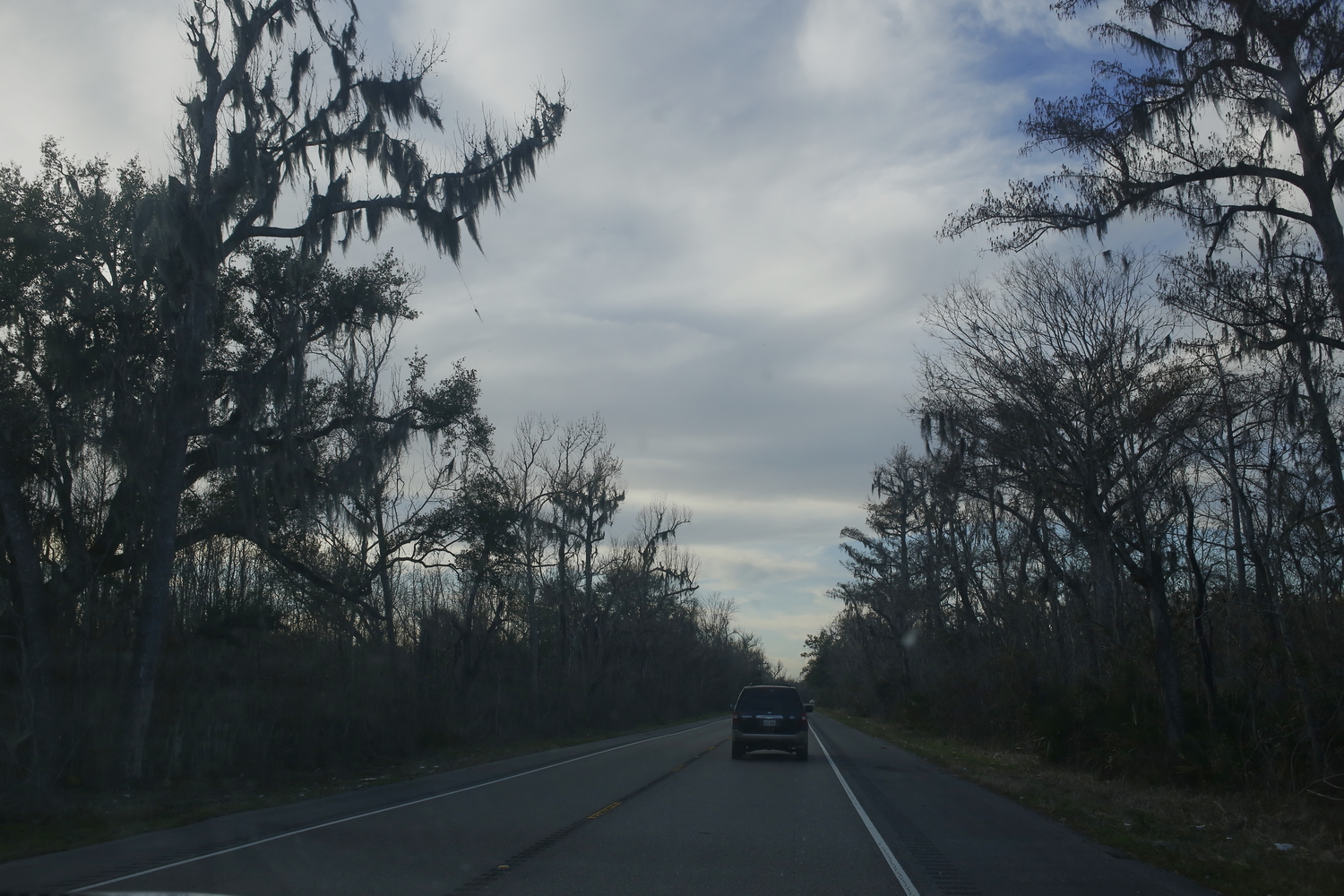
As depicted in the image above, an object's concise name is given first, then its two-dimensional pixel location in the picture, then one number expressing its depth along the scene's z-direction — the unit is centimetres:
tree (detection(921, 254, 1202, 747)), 1655
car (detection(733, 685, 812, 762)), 2264
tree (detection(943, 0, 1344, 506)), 1168
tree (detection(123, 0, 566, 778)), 1711
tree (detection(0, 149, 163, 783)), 1636
